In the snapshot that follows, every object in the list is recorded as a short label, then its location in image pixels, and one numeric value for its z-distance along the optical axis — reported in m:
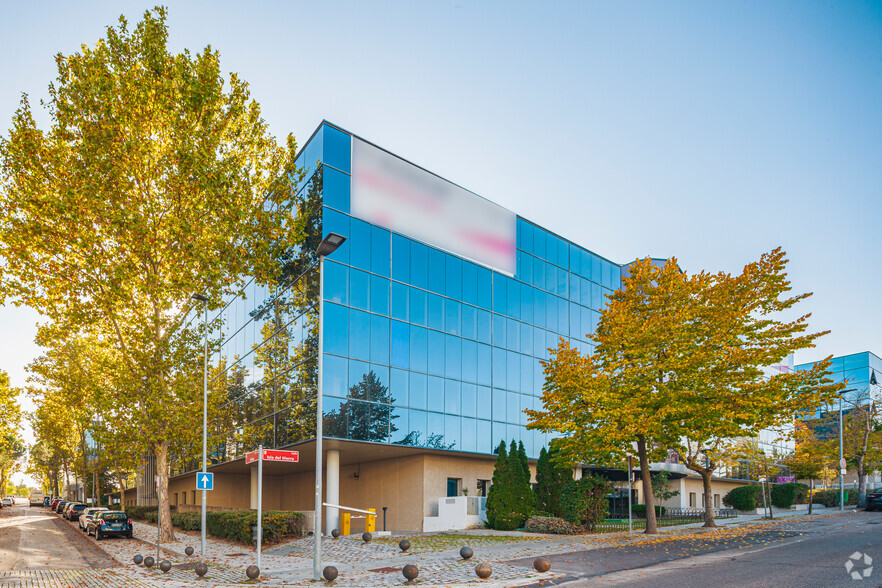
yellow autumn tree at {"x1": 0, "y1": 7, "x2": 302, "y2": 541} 23.92
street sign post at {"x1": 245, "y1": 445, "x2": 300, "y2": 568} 15.42
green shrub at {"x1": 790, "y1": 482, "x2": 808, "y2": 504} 50.36
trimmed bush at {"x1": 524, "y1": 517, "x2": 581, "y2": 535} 25.31
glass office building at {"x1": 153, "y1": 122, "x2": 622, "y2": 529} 26.59
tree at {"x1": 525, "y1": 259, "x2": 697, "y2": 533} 23.55
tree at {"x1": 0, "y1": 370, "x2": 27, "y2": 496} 43.38
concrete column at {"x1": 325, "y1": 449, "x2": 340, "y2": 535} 27.42
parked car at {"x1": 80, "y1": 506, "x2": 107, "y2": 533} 34.31
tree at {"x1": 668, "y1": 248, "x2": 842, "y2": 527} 24.00
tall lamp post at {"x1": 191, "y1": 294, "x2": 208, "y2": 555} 21.83
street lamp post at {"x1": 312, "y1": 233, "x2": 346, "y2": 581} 14.16
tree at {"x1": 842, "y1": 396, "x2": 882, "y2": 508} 48.31
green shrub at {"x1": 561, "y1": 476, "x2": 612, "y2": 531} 26.81
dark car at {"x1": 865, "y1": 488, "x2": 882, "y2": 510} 38.94
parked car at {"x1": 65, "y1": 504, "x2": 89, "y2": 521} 49.41
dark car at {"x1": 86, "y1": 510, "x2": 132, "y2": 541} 31.25
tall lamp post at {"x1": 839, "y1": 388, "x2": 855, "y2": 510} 42.26
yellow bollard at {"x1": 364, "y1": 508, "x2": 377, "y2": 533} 24.02
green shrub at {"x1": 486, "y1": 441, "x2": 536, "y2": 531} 27.94
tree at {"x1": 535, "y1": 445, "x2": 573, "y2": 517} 28.28
